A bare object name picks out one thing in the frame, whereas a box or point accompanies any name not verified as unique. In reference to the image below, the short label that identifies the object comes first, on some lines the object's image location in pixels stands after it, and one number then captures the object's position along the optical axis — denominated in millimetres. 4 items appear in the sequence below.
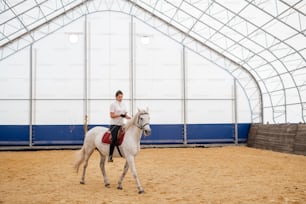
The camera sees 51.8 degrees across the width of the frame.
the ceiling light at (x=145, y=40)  20405
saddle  7451
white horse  6996
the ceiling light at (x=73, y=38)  20391
